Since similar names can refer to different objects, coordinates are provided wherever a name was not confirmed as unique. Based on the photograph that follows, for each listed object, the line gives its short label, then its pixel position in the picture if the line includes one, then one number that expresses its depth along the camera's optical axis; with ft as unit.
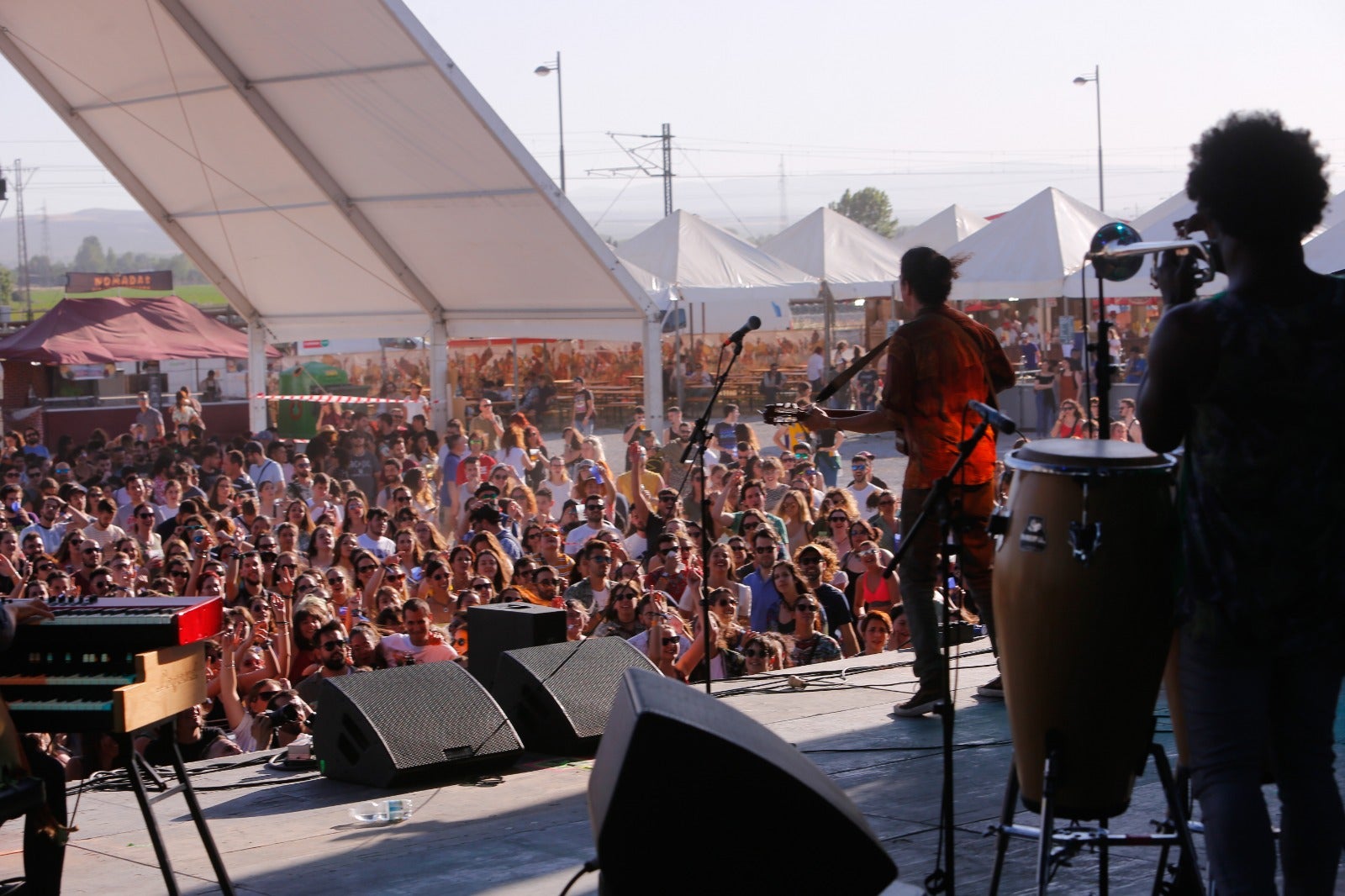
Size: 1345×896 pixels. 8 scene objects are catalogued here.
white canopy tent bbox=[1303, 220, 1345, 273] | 43.98
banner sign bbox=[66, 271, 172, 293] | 174.19
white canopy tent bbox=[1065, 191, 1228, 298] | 50.49
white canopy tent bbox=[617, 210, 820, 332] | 68.39
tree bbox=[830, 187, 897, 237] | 383.86
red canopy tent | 72.13
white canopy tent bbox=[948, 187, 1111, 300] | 65.57
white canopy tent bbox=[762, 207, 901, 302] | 73.46
